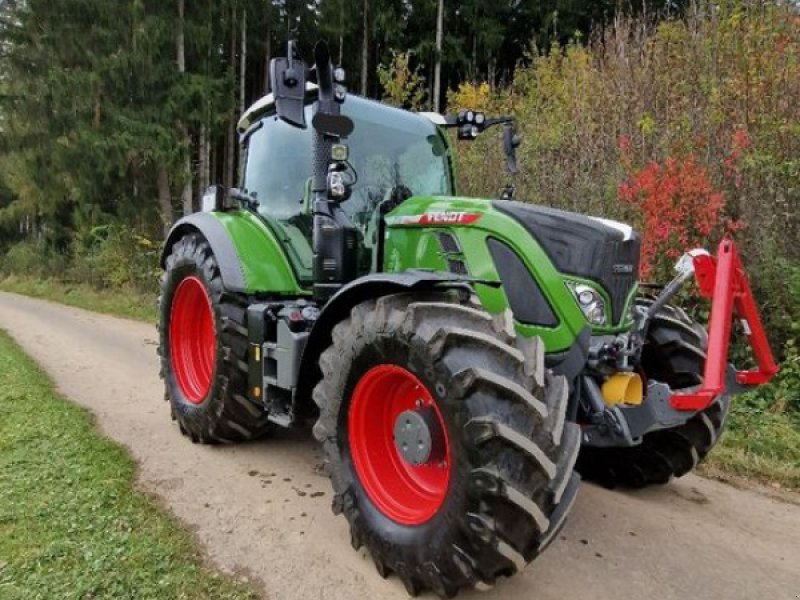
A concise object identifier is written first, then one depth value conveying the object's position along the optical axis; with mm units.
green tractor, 2342
